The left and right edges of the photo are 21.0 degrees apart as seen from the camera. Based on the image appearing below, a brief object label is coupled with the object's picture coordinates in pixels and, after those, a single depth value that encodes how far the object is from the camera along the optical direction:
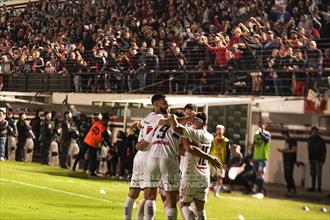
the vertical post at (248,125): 26.86
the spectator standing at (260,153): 24.77
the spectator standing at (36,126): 32.31
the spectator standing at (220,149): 23.45
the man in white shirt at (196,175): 13.63
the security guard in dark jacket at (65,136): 30.42
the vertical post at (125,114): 28.70
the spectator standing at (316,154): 25.59
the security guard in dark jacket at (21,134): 31.69
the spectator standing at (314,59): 25.06
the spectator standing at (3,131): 31.05
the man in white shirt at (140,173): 13.70
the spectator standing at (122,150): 27.53
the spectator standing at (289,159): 26.17
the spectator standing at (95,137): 28.11
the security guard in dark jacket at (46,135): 31.52
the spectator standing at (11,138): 31.78
